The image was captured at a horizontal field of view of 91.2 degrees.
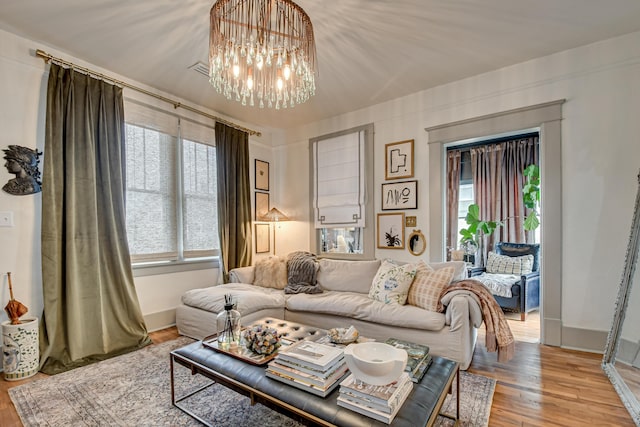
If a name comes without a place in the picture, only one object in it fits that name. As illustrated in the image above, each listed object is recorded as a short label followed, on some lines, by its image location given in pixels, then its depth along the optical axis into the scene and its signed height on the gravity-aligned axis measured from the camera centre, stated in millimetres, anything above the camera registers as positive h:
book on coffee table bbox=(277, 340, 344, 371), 1511 -751
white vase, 2338 -1066
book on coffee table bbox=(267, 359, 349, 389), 1449 -804
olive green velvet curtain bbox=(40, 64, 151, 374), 2664 -205
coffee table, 1271 -867
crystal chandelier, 2014 +1109
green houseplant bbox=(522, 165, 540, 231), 4916 +161
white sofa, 2484 -959
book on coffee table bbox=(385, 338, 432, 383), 1542 -814
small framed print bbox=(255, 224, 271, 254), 4818 -482
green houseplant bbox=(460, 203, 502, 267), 5340 -407
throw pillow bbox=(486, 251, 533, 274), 4527 -871
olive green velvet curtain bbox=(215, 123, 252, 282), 4180 +149
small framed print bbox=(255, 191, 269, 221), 4836 +55
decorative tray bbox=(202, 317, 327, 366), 1773 -881
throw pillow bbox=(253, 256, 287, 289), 3800 -814
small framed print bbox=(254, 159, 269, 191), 4898 +525
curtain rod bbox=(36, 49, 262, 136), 2742 +1289
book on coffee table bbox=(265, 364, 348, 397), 1416 -830
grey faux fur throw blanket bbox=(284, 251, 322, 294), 3601 -788
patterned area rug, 1847 -1263
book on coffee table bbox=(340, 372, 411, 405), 1269 -767
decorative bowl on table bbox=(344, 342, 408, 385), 1253 -631
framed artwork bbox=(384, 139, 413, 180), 3904 +595
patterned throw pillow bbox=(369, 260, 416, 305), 2900 -738
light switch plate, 2538 -77
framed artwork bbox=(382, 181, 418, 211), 3859 +143
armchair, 4020 -1114
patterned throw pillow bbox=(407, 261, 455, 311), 2678 -711
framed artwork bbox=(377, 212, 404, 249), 3939 -309
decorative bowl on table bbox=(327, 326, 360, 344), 1959 -821
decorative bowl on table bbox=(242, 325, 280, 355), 1818 -784
